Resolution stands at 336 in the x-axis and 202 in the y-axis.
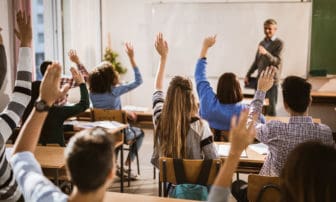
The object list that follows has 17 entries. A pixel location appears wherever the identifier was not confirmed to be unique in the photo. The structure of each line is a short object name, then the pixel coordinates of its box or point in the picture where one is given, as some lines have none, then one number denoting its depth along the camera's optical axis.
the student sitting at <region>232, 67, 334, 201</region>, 2.63
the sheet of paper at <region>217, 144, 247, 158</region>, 3.17
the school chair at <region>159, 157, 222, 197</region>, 2.53
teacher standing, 6.73
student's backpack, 2.55
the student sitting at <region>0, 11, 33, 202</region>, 1.94
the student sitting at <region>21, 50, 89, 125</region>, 3.72
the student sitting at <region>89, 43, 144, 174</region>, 4.62
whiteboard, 7.23
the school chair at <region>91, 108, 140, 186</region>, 4.33
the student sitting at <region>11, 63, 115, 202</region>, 1.34
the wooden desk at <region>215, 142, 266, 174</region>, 3.05
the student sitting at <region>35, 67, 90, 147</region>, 3.75
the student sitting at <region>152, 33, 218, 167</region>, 2.83
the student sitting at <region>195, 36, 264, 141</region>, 3.88
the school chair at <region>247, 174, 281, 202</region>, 2.31
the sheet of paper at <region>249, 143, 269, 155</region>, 3.26
